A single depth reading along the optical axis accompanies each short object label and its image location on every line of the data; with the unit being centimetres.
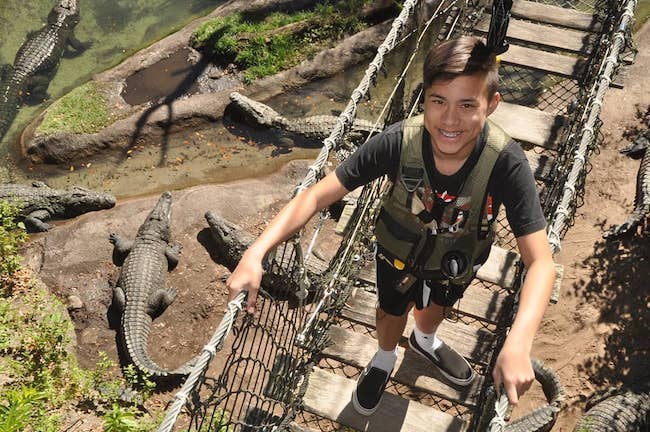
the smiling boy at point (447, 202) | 202
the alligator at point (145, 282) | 606
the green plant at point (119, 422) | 398
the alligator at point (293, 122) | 839
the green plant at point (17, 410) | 354
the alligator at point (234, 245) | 654
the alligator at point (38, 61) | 945
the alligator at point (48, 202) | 766
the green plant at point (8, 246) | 631
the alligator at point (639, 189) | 648
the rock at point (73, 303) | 660
